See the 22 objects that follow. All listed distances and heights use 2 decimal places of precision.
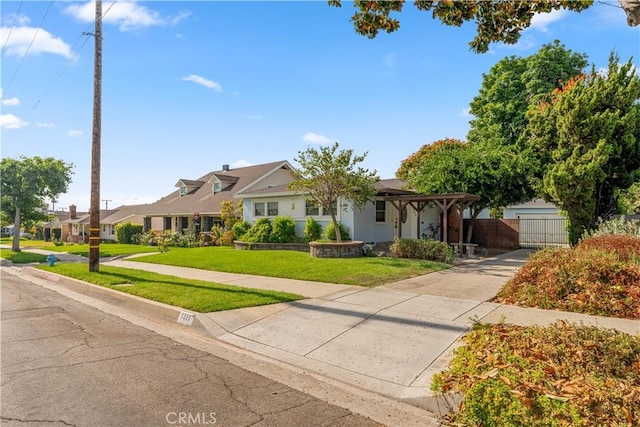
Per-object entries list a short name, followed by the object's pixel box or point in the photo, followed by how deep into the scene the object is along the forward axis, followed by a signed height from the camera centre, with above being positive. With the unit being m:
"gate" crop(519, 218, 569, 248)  25.38 -0.78
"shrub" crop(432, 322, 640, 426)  2.89 -1.36
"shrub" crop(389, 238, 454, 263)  14.86 -1.14
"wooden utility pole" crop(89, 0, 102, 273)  13.31 +2.87
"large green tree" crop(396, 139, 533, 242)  18.91 +2.21
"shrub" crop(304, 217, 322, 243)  20.14 -0.52
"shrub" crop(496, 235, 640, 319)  6.77 -1.18
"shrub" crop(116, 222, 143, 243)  35.66 -0.89
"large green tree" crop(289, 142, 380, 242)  16.11 +1.79
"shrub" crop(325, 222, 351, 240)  18.70 -0.54
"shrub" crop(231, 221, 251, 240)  23.73 -0.43
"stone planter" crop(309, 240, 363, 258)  16.19 -1.21
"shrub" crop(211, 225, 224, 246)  26.56 -0.89
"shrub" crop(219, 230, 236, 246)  25.05 -1.09
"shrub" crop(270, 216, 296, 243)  20.95 -0.54
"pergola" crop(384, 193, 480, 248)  16.58 +0.93
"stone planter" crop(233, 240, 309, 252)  19.93 -1.34
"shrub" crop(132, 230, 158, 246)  31.83 -1.45
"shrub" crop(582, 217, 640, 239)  11.59 -0.25
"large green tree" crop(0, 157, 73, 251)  25.39 +2.53
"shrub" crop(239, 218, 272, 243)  21.47 -0.63
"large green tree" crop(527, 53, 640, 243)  15.35 +3.15
